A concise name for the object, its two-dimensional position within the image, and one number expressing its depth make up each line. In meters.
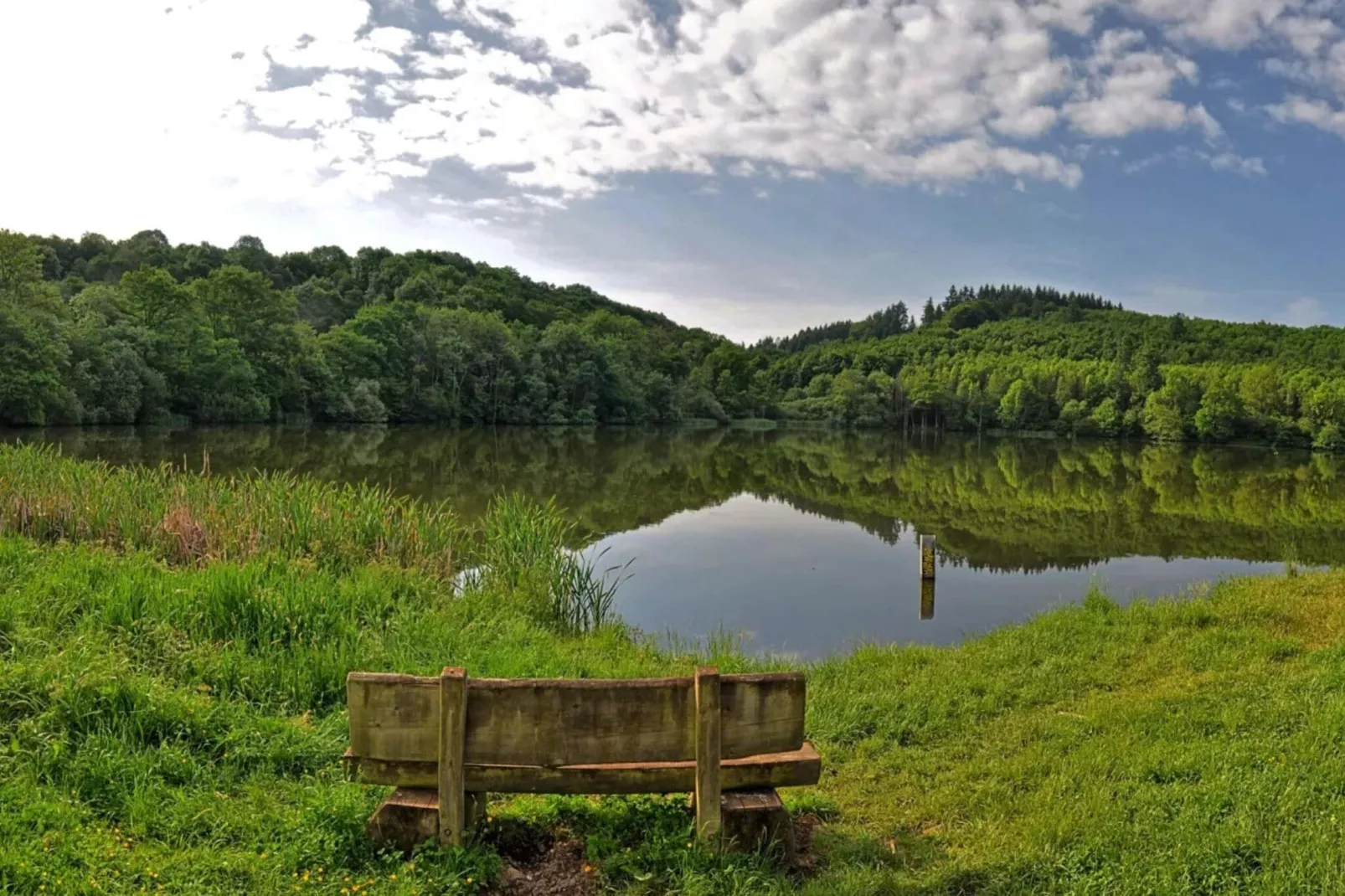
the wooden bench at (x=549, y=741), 3.43
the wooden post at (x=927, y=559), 12.17
